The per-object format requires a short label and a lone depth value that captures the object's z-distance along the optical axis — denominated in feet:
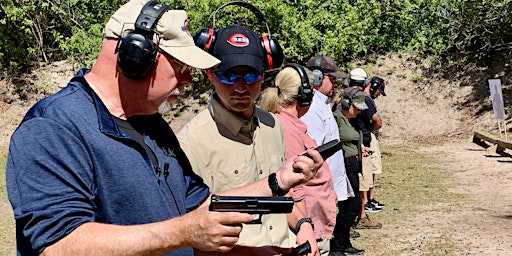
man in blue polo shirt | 5.65
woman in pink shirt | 13.26
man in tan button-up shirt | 9.54
